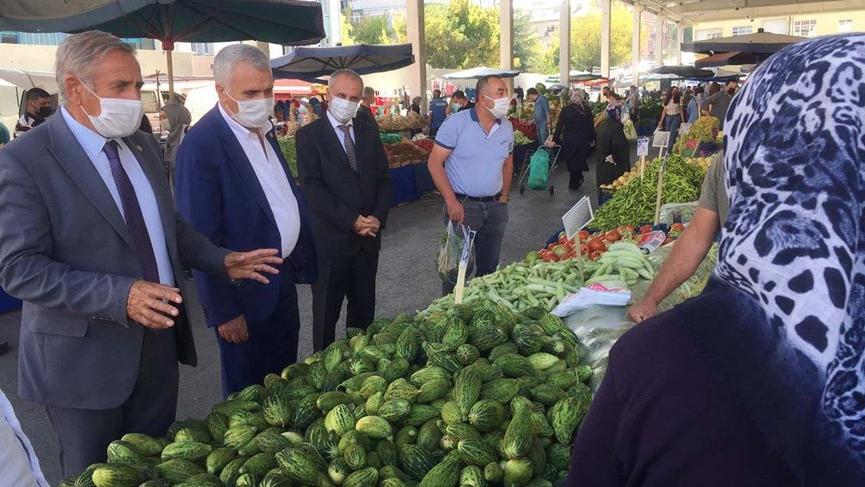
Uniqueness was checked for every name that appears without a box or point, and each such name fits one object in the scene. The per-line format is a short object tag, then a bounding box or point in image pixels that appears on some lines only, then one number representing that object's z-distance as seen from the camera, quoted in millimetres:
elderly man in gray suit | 2064
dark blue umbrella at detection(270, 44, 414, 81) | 13148
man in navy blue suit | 2934
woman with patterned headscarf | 722
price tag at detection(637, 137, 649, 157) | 6656
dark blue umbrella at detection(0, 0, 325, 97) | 4527
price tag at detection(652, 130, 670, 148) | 7445
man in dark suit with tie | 4117
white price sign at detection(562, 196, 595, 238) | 3207
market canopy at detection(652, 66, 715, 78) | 23234
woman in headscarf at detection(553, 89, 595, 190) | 12156
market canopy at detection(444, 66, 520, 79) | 20516
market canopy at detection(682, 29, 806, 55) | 11211
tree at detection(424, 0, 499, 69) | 59938
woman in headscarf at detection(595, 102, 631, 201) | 10367
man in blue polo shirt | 4918
